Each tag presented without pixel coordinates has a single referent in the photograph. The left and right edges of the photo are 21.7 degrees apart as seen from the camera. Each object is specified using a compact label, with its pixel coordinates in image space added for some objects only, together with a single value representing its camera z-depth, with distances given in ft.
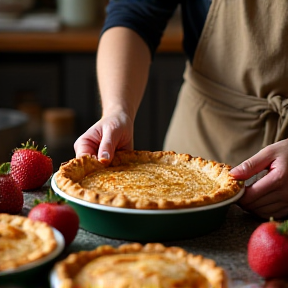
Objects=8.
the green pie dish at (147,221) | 2.76
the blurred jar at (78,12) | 11.46
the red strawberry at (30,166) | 3.27
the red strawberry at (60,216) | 2.63
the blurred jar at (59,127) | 7.63
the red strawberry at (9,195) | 2.94
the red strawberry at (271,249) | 2.45
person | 3.87
